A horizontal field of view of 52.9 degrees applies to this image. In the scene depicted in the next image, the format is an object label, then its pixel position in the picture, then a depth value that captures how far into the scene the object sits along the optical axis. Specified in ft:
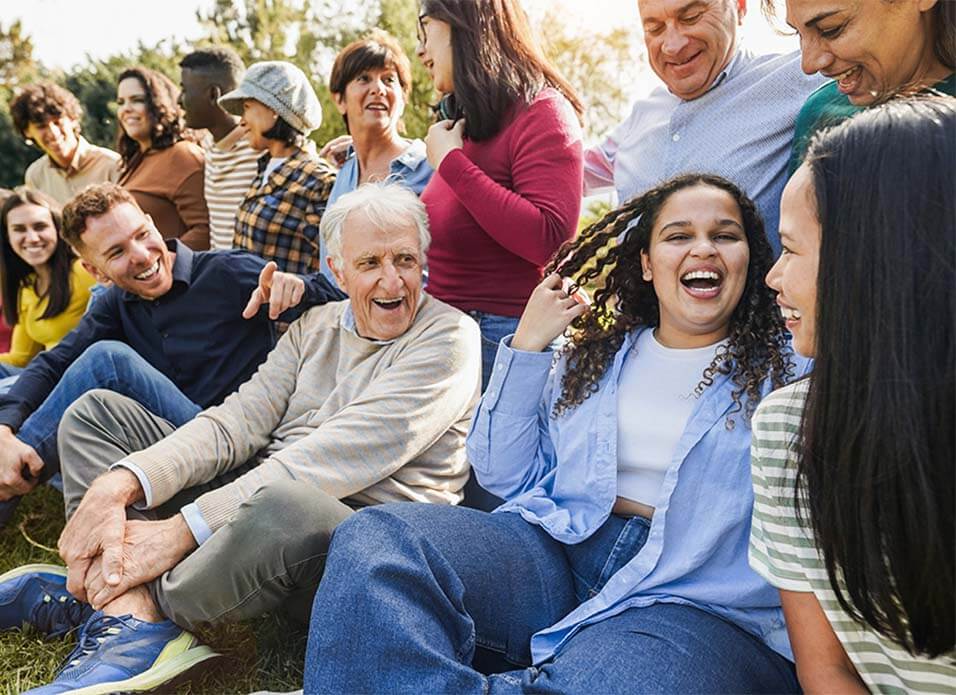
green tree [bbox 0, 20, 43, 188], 44.45
